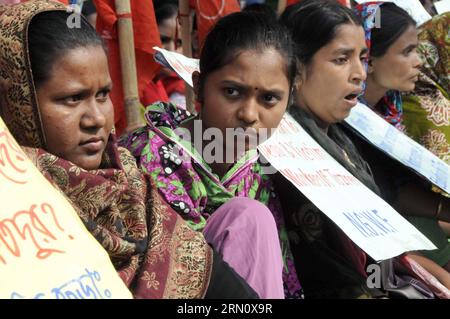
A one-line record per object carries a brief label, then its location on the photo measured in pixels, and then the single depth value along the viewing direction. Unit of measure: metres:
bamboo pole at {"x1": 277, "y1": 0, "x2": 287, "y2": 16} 3.95
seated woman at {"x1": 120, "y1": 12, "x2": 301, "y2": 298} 2.47
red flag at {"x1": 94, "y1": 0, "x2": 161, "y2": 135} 3.40
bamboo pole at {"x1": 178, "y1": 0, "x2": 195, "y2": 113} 3.78
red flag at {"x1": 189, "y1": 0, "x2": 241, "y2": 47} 3.73
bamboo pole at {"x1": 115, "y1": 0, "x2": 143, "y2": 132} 3.29
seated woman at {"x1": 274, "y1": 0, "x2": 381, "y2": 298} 3.20
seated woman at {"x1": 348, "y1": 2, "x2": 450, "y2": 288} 3.62
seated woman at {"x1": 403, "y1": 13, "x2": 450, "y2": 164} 4.22
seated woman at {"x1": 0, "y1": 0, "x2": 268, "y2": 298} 1.92
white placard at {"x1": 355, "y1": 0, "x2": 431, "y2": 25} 4.55
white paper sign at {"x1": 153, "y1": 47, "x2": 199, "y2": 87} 2.84
